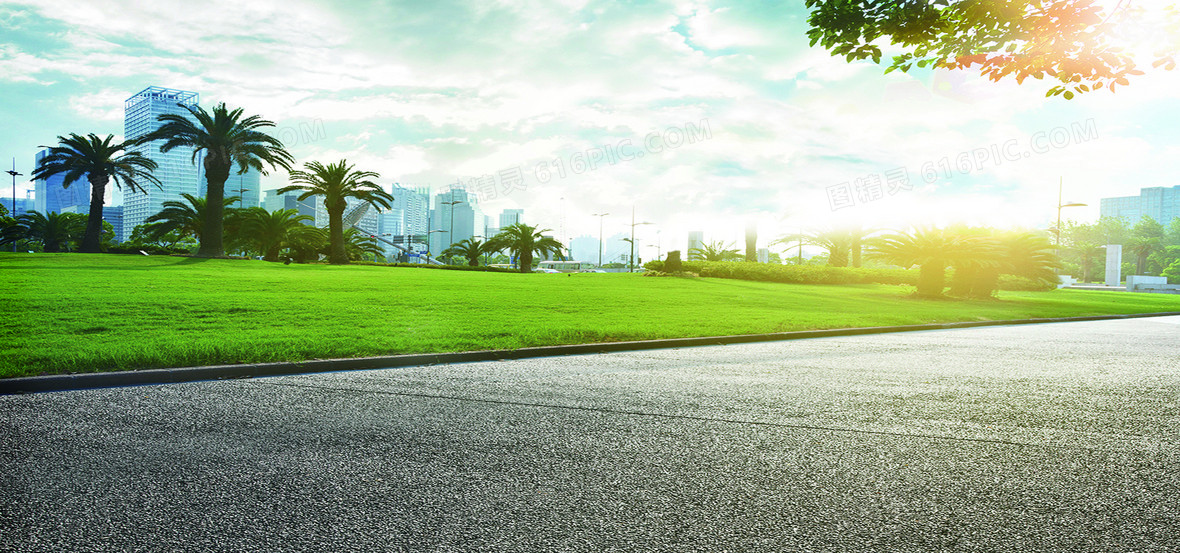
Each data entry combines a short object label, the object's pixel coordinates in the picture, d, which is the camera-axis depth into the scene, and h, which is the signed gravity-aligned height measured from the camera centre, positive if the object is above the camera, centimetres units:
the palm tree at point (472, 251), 5225 +61
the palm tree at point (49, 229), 6172 +181
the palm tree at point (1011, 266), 2481 +30
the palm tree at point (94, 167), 3640 +470
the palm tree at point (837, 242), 4059 +169
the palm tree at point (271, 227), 4734 +194
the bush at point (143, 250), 4353 -3
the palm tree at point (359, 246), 5516 +87
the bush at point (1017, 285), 3308 -55
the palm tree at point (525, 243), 4603 +125
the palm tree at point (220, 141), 3400 +597
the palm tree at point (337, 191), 3981 +402
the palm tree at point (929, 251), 2422 +77
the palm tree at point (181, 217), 4494 +231
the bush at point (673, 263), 3562 +6
